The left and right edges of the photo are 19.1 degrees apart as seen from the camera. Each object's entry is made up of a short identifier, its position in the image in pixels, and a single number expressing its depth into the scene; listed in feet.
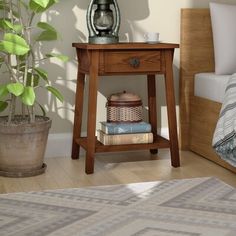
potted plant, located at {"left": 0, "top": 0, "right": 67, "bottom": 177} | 10.48
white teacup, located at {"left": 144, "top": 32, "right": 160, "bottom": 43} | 12.07
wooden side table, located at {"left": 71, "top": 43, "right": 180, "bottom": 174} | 11.29
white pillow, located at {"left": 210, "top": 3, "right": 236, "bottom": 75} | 13.06
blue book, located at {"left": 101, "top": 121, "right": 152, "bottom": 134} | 12.12
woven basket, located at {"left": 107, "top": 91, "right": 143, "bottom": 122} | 12.35
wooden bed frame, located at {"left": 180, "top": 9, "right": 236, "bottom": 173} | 13.60
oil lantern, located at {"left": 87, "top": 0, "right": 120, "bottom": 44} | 12.06
